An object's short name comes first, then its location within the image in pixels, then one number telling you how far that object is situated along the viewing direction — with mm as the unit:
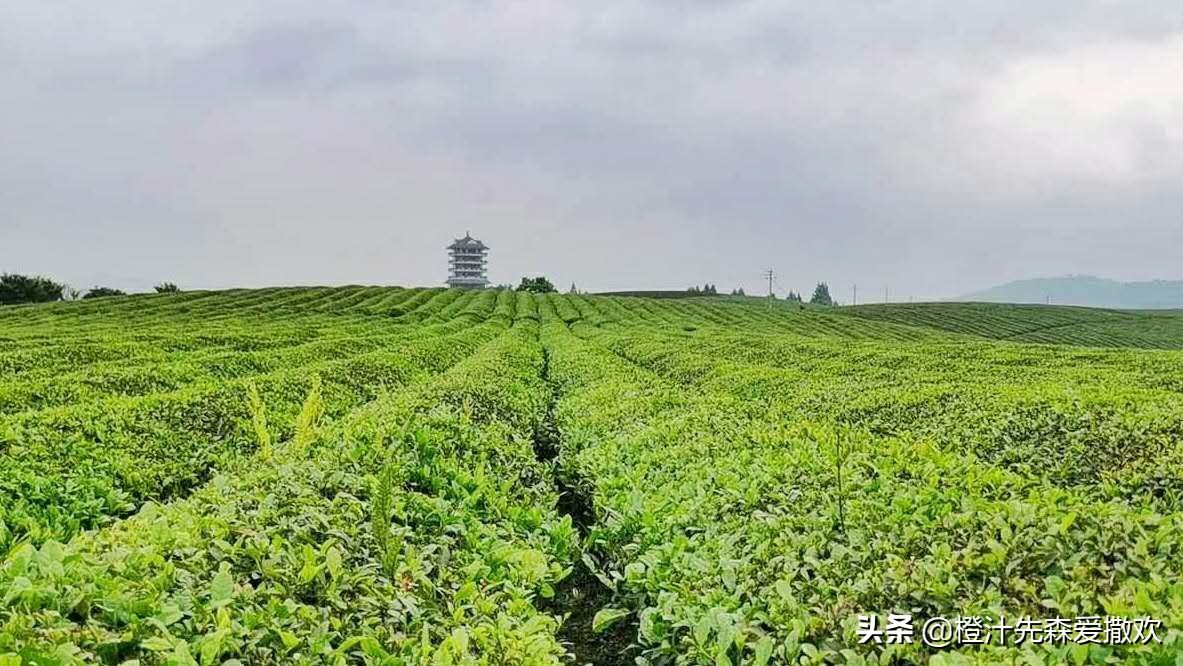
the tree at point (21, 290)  64375
